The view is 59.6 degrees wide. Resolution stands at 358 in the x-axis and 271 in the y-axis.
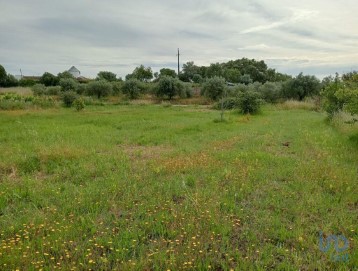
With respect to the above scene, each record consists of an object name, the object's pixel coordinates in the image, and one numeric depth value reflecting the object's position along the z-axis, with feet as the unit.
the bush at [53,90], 132.69
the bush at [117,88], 135.38
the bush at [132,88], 129.29
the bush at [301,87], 113.19
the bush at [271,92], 117.80
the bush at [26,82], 175.10
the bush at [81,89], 131.85
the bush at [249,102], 72.84
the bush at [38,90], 128.96
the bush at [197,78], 197.68
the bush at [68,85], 133.89
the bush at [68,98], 96.21
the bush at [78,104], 81.10
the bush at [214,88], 121.60
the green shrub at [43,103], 91.79
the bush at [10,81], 172.24
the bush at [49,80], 179.04
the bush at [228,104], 92.21
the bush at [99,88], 127.34
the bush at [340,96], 32.14
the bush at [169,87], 126.00
